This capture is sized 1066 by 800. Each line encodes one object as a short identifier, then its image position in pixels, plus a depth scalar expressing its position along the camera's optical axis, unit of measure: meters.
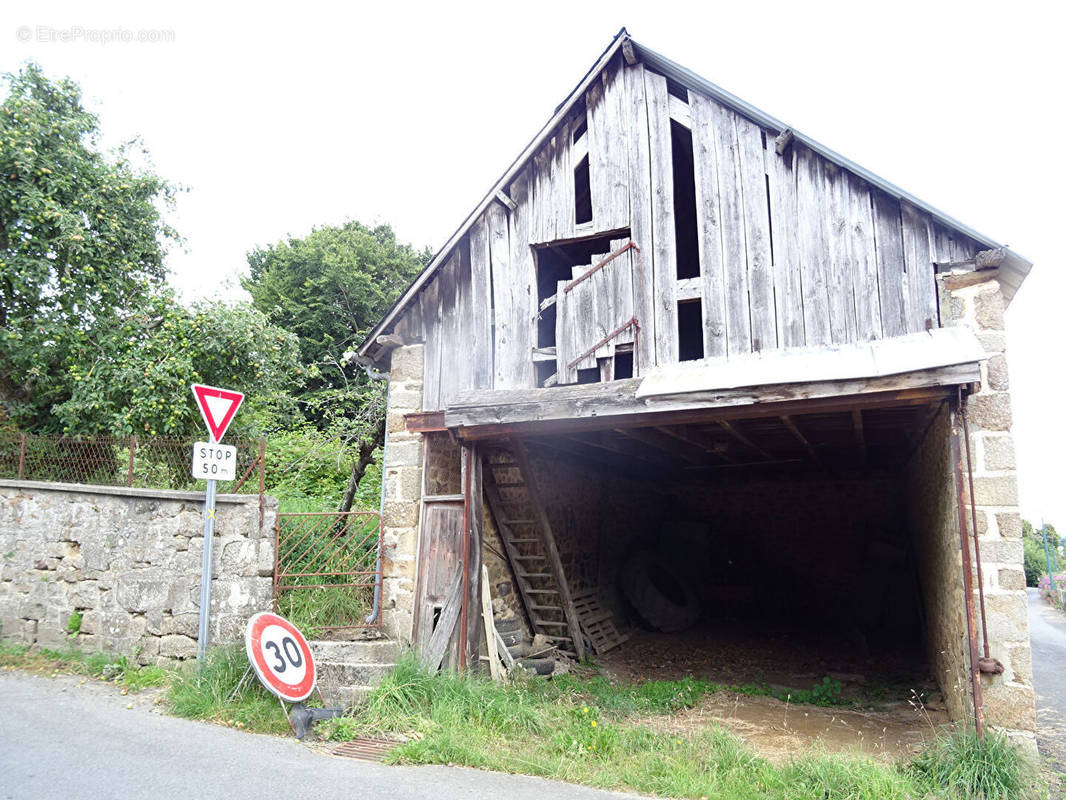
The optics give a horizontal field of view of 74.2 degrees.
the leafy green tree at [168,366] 9.08
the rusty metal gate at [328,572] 7.63
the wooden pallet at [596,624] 9.99
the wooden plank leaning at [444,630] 7.07
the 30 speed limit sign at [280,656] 5.62
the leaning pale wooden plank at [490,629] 7.35
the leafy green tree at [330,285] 20.16
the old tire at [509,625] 8.26
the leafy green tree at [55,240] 9.23
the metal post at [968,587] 5.02
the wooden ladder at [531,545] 8.74
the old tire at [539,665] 8.09
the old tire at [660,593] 11.91
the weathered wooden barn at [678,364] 5.55
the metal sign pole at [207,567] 6.48
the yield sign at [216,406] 6.27
